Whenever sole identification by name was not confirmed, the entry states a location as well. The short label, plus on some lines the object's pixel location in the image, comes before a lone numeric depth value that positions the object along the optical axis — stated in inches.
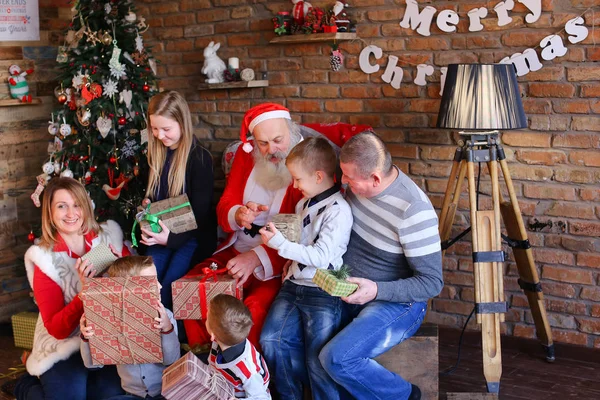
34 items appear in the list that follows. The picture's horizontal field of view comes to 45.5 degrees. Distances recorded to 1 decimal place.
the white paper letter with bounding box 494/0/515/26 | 144.7
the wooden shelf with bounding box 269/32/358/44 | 161.2
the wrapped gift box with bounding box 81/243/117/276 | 126.2
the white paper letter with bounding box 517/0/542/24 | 141.6
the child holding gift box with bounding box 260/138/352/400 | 119.3
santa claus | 133.8
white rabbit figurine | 183.3
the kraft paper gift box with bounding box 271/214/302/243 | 120.6
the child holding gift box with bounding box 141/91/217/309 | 146.6
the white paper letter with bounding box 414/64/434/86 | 154.9
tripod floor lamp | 130.2
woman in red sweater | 129.5
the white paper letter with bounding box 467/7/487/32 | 147.4
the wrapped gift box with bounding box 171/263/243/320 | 126.5
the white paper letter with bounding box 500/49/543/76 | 143.8
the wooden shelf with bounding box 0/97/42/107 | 181.6
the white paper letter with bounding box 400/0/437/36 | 153.2
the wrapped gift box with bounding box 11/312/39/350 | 167.9
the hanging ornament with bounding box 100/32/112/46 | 167.6
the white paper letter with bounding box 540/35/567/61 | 140.8
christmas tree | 169.3
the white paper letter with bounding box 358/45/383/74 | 161.0
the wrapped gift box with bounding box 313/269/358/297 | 109.6
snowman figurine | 182.7
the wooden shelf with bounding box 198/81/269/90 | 178.1
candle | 180.5
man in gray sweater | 115.6
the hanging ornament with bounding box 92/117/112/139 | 168.6
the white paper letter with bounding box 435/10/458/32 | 150.4
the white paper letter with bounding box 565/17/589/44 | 137.9
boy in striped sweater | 109.7
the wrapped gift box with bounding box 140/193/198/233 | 141.6
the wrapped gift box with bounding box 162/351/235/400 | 105.3
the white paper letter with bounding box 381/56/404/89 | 158.7
